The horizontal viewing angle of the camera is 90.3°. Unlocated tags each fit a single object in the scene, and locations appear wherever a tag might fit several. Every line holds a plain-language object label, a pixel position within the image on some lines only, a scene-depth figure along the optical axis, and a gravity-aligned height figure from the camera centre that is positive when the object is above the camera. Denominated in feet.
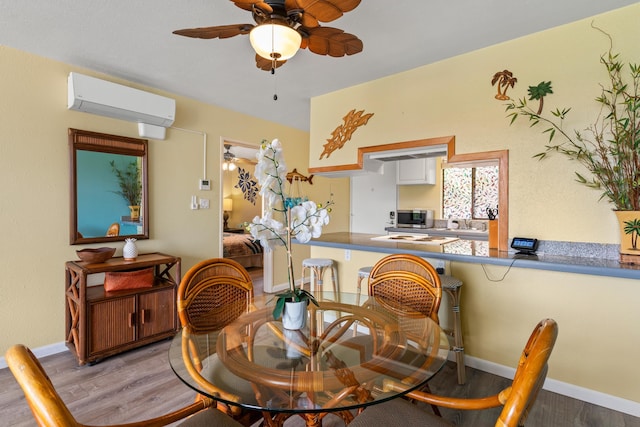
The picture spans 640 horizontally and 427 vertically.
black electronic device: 7.26 -0.81
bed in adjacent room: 18.51 -2.56
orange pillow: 8.70 -2.03
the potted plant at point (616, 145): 6.23 +1.37
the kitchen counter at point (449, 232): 14.26 -1.09
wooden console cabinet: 7.98 -2.85
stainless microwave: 16.51 -0.48
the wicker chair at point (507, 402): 2.60 -1.73
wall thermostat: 11.84 +0.88
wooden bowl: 8.58 -1.32
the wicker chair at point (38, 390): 2.15 -1.29
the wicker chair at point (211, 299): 4.68 -1.76
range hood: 9.26 +1.73
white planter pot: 4.68 -1.59
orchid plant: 4.44 -0.12
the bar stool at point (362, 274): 8.75 -1.82
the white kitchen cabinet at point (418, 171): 16.34 +1.97
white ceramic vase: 9.34 -1.28
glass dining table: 3.39 -1.98
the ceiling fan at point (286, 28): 4.72 +2.97
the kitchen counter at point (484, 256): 5.97 -1.04
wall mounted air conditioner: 8.46 +3.02
